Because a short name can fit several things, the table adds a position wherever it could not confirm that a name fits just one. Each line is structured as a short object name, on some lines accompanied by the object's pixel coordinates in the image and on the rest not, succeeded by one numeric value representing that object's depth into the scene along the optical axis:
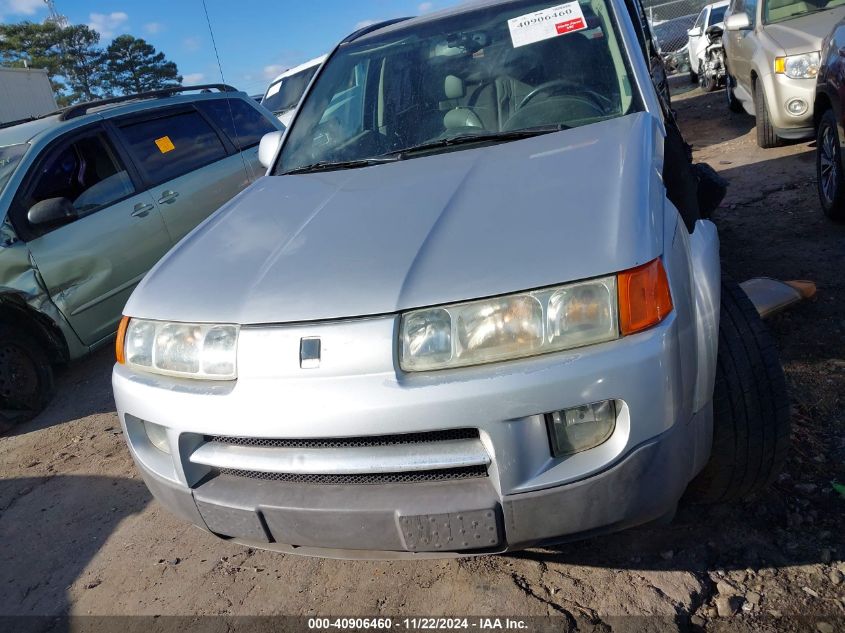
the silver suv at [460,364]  1.54
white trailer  17.96
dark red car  3.99
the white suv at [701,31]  12.69
